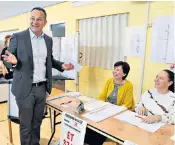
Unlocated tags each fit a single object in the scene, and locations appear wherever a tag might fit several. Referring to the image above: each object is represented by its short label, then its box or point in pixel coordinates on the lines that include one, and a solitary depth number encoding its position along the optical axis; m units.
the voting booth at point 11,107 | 2.10
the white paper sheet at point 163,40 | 2.52
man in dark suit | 1.52
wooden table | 1.16
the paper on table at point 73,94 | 2.12
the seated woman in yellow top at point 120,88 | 2.12
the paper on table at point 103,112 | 1.49
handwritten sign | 1.42
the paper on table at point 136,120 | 1.34
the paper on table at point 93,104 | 1.74
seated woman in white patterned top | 1.62
